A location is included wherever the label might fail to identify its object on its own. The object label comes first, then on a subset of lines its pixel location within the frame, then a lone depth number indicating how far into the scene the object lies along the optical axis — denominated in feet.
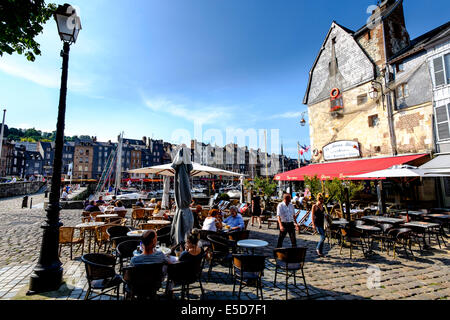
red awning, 40.27
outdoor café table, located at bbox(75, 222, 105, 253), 20.70
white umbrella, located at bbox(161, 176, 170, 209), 42.04
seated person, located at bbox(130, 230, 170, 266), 11.02
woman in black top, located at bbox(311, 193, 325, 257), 20.75
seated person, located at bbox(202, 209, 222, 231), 20.34
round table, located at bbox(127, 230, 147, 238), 18.62
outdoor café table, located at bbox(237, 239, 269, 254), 15.83
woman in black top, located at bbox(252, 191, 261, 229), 39.83
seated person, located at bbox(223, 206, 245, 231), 23.10
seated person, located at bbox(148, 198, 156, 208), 40.44
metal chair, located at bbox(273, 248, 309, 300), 13.42
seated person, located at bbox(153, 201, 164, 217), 29.61
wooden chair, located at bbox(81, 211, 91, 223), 28.12
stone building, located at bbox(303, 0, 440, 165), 41.96
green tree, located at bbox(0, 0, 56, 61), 12.72
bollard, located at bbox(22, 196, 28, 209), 55.29
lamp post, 12.80
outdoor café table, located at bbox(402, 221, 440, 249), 22.41
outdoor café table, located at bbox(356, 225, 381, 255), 21.41
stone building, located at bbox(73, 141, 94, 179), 236.22
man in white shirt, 20.76
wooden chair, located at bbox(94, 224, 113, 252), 20.45
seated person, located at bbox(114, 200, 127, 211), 31.40
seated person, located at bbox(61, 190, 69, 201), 69.71
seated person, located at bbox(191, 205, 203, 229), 26.82
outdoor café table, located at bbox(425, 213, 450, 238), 27.22
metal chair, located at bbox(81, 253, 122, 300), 11.14
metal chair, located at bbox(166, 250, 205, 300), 11.41
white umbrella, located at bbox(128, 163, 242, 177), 35.24
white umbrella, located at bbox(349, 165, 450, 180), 26.27
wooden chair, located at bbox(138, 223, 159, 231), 23.20
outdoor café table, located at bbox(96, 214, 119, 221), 27.06
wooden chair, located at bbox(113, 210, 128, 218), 30.94
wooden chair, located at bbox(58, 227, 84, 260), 19.20
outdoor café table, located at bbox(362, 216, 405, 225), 24.98
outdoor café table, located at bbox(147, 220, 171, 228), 24.35
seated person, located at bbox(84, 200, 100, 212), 32.09
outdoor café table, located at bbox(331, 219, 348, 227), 23.78
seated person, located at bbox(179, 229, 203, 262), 12.12
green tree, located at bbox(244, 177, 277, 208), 46.88
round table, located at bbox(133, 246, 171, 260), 13.90
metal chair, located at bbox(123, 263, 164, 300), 10.21
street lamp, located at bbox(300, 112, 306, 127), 63.67
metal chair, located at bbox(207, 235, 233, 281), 16.14
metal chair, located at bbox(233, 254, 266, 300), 12.34
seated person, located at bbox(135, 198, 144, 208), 38.92
